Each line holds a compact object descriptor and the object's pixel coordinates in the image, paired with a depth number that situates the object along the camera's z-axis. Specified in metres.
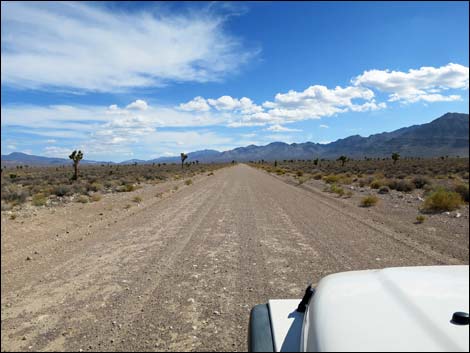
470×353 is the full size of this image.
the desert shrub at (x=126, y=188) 24.05
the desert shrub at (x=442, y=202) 13.72
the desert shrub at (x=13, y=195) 15.05
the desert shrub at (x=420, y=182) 22.64
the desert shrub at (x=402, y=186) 21.35
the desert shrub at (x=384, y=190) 20.68
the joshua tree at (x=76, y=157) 36.82
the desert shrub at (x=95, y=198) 18.16
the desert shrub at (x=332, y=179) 28.83
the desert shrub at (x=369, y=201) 15.76
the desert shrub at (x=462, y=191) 15.75
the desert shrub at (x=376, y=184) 23.09
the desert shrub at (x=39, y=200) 16.11
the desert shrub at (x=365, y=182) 25.42
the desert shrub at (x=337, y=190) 20.24
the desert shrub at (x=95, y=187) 24.05
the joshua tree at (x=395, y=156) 58.97
